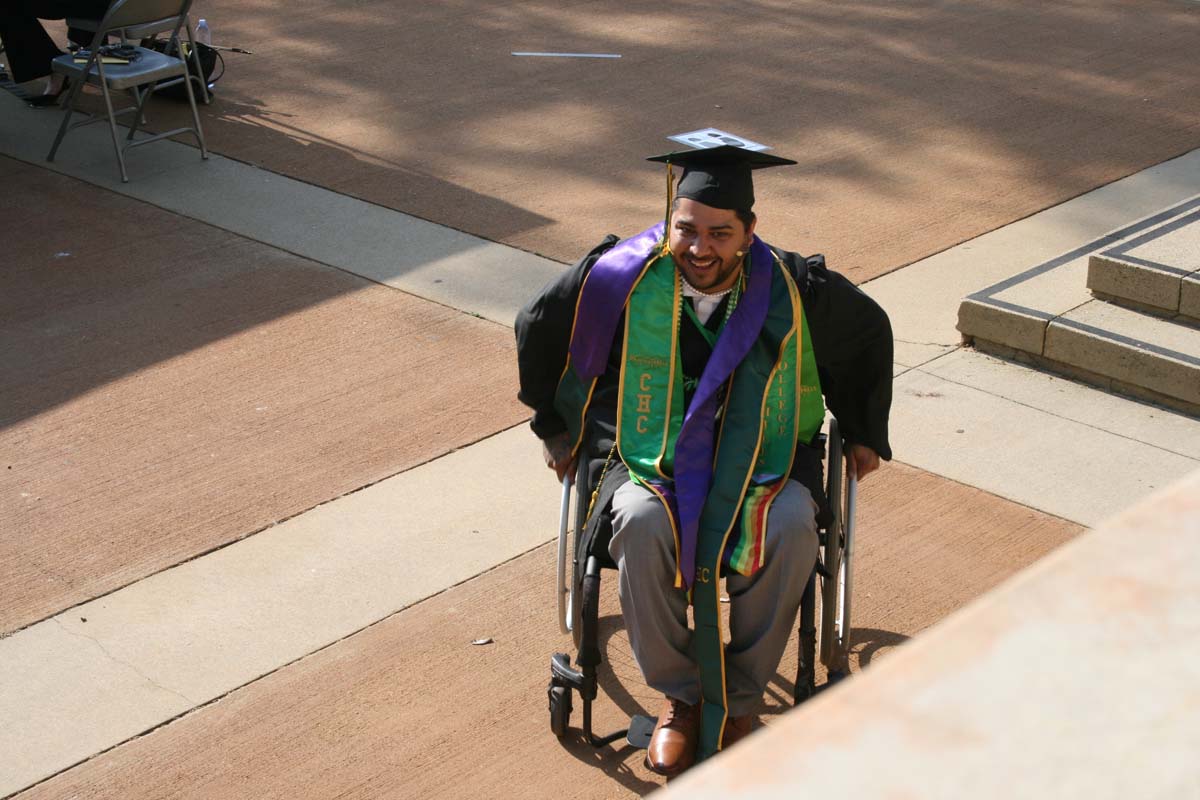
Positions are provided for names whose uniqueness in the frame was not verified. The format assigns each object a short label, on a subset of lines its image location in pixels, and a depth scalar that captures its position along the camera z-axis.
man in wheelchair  6.77
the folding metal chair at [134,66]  16.44
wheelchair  6.88
